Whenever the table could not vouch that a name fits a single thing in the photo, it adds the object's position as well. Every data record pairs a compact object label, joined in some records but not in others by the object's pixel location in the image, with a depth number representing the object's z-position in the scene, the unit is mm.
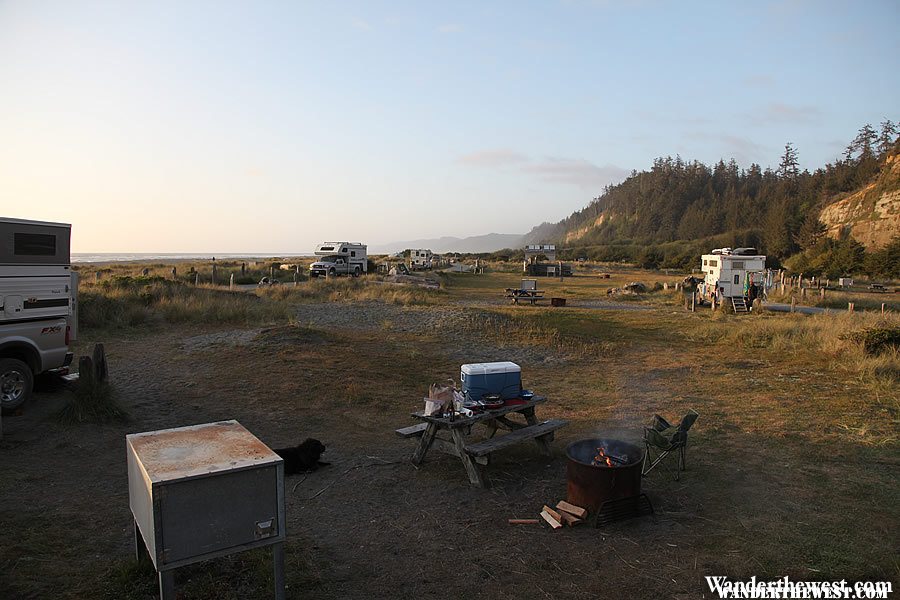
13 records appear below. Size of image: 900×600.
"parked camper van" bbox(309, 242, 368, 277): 41906
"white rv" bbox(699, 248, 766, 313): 26516
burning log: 5803
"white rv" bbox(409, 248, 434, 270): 59181
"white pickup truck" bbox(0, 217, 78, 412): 8219
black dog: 6699
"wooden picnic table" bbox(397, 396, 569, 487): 6496
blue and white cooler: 7152
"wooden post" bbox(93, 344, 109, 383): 9156
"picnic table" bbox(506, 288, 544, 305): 28625
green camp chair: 6438
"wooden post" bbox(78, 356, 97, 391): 8508
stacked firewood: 5379
